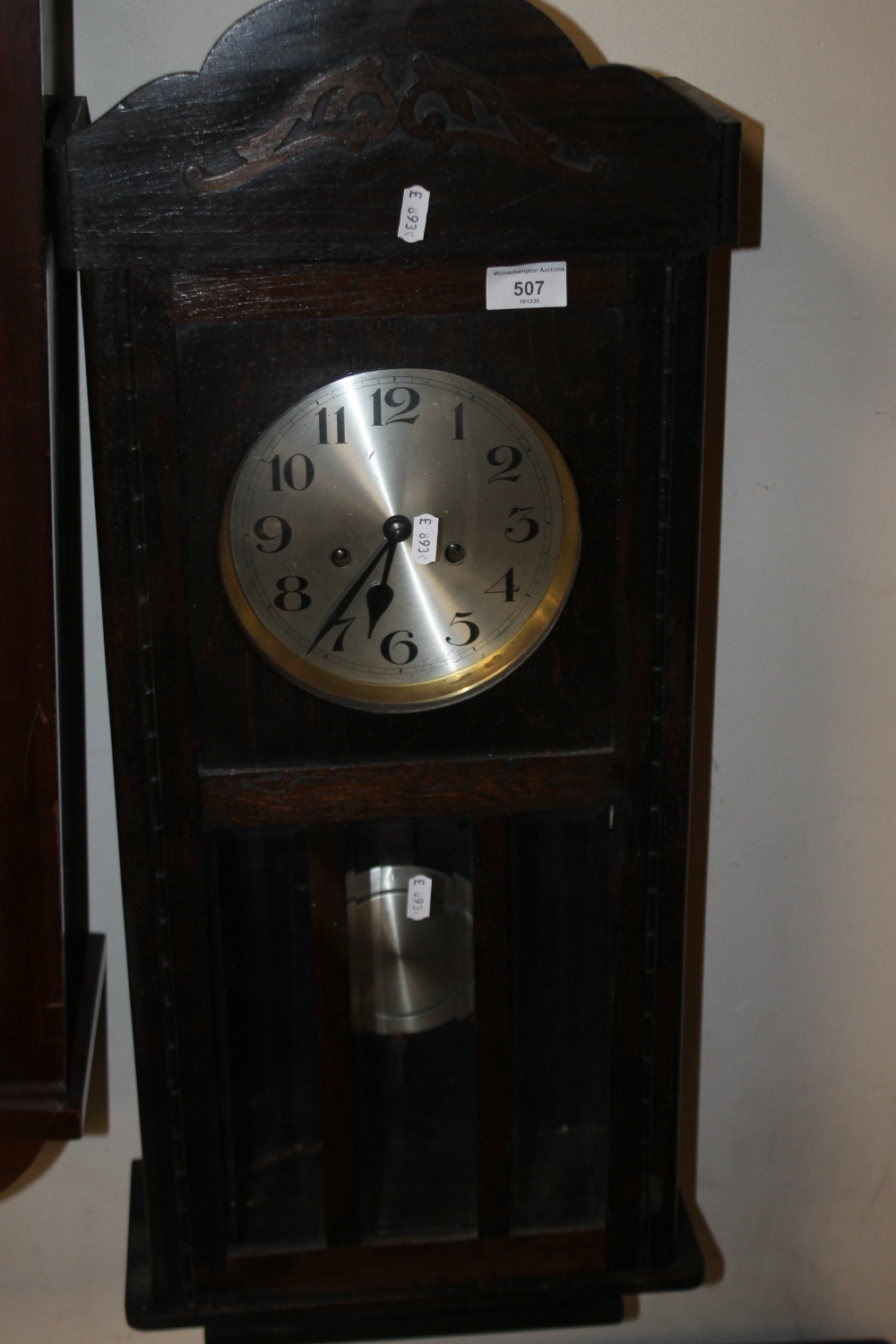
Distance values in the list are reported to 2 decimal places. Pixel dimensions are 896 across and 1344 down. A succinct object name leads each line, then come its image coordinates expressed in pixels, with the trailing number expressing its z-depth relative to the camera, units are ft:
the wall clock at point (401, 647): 2.94
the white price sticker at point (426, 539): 3.25
